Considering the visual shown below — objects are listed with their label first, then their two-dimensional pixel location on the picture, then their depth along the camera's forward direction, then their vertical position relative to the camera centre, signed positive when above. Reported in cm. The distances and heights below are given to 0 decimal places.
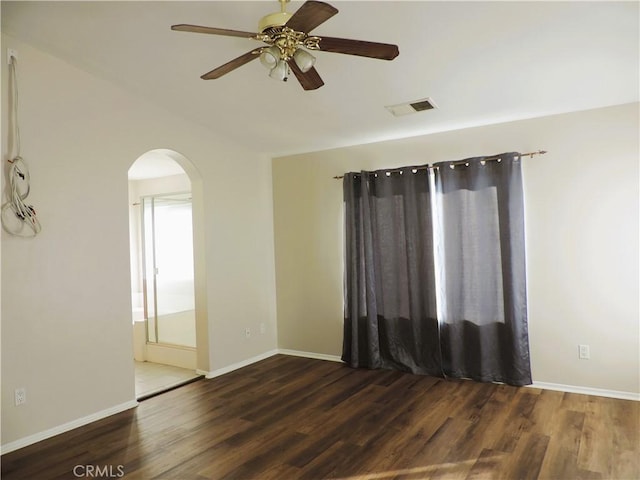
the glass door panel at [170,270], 519 -12
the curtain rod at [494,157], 382 +83
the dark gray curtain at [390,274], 430 -24
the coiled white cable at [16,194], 286 +49
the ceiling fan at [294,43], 186 +102
